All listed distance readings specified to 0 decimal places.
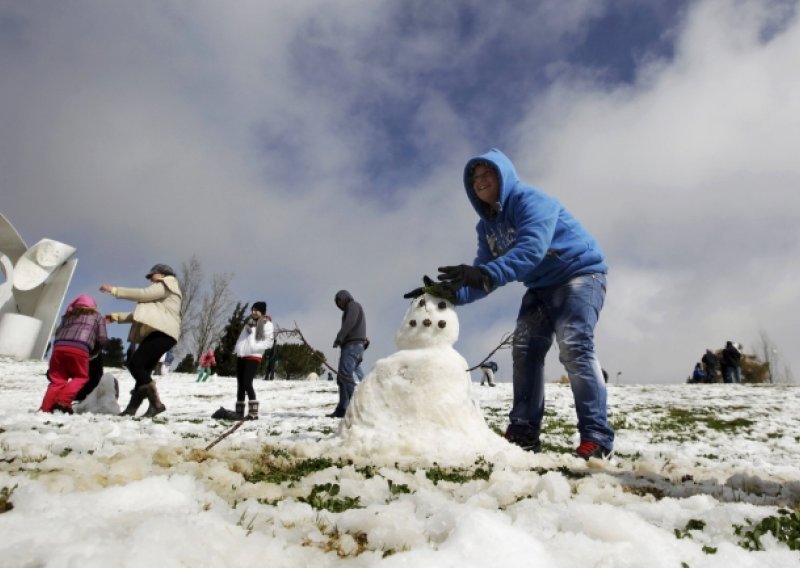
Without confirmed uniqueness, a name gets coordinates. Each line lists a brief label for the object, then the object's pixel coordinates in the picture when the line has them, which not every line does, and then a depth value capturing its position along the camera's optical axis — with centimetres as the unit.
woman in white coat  812
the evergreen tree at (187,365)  4079
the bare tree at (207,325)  3644
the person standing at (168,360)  2525
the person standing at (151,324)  694
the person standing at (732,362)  2349
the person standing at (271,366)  2142
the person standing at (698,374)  2758
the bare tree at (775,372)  4606
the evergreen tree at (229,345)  3719
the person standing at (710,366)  2672
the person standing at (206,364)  1997
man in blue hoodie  421
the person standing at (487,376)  1982
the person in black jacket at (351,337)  890
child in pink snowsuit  698
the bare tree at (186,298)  3603
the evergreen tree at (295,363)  4172
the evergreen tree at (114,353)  4575
